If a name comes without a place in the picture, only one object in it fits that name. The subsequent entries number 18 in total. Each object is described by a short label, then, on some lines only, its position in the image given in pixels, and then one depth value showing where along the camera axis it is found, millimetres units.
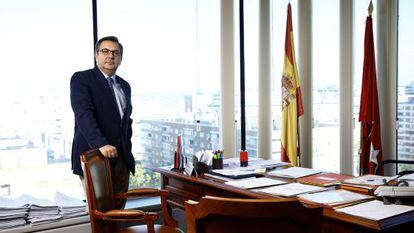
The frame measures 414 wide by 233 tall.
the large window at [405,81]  3596
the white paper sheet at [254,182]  2042
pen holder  2561
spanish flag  3539
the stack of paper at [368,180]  1960
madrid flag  3555
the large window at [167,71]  3117
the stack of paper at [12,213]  2482
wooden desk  1384
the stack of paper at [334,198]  1654
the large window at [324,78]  3838
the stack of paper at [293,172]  2283
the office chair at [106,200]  1832
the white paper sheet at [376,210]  1444
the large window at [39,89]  2721
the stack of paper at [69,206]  2692
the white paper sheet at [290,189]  1846
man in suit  2248
